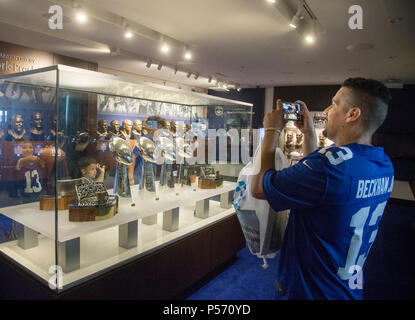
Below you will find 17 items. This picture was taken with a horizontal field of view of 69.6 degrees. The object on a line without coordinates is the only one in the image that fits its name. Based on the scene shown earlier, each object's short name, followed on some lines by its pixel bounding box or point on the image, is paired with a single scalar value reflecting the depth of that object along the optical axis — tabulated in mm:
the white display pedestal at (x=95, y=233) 1542
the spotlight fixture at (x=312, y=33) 3823
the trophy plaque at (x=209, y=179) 2797
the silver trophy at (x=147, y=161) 2230
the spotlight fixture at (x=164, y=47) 4955
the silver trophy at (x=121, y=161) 1972
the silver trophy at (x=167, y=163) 2529
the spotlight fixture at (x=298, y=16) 3191
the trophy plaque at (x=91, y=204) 1622
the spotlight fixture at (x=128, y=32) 4179
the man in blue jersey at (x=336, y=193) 929
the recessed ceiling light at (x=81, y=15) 3609
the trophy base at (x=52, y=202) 1705
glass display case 1527
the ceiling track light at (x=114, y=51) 5688
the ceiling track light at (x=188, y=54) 5474
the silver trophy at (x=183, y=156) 2713
